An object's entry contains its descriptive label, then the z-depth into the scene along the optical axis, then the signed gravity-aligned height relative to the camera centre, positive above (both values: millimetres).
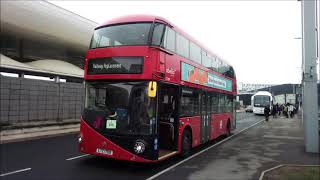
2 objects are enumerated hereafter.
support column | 10836 +1269
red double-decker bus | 6823 +237
